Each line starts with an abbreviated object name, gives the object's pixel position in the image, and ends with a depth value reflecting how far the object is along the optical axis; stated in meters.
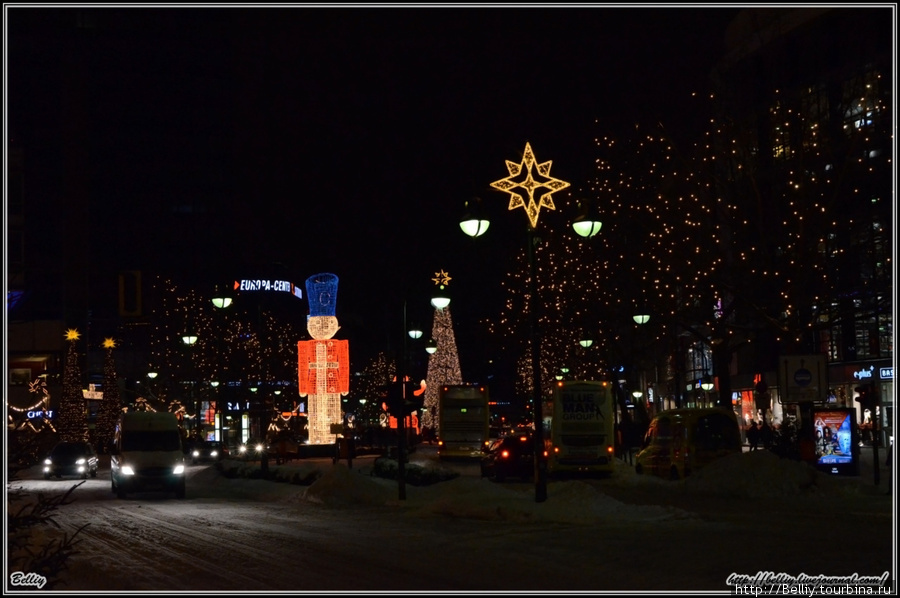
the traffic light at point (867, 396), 28.67
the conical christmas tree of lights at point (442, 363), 87.00
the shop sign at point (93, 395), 59.97
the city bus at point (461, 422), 52.97
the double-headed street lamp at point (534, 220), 21.36
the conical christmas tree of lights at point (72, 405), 66.94
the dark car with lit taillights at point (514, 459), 35.62
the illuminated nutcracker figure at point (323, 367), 55.94
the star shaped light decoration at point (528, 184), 23.08
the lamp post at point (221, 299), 34.12
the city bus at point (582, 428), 35.38
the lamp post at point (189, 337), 39.69
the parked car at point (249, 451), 58.44
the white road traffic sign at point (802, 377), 26.45
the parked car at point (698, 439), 32.19
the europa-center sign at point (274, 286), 134.51
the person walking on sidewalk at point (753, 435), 44.58
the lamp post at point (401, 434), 26.19
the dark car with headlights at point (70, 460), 42.91
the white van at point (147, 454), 30.56
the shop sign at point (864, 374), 55.22
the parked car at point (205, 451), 63.84
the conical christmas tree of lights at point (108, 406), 75.31
